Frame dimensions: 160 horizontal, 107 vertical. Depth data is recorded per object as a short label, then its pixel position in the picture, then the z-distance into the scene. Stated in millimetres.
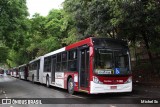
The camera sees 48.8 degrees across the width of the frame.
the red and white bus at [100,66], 8601
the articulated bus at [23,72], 25167
